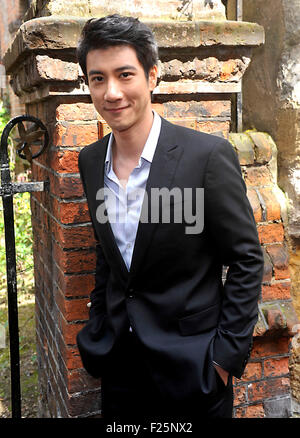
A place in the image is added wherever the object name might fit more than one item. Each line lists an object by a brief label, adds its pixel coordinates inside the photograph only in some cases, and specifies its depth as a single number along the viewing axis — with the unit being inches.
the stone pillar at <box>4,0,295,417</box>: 82.2
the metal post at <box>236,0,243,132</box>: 102.3
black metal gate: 90.4
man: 65.7
